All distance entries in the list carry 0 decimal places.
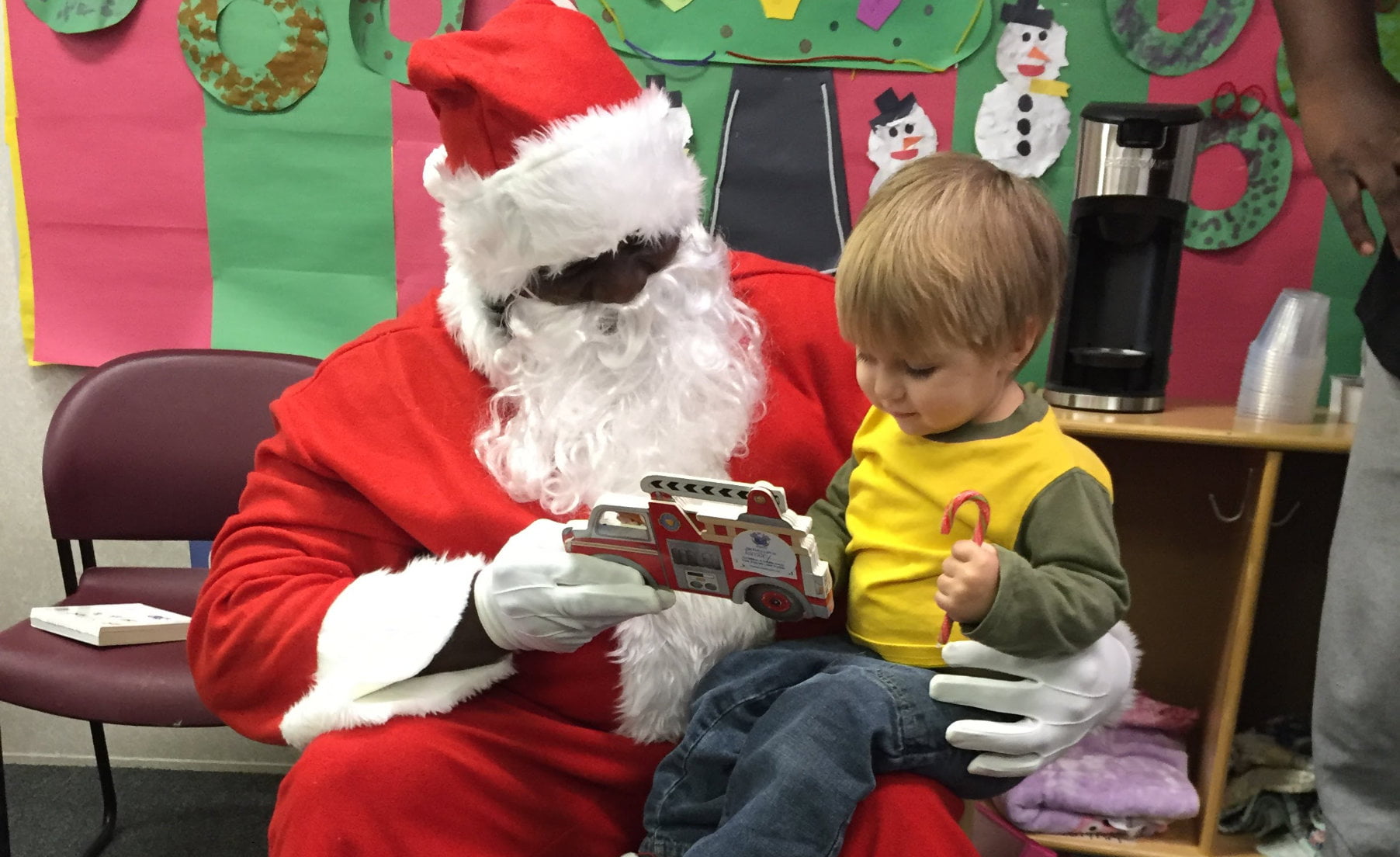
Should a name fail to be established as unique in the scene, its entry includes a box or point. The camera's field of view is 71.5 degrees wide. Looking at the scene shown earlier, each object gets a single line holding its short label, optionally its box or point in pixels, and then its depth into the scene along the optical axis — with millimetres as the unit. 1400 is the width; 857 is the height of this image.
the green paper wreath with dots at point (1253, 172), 1804
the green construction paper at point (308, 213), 2029
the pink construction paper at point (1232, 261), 1801
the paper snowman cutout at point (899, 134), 1911
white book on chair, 1700
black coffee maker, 1595
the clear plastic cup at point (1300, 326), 1620
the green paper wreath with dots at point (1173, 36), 1791
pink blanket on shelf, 1647
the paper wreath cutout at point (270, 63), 1987
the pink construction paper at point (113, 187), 2059
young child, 959
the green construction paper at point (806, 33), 1863
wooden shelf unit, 1886
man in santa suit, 1166
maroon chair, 1921
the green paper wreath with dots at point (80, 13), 2027
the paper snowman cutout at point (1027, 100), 1843
